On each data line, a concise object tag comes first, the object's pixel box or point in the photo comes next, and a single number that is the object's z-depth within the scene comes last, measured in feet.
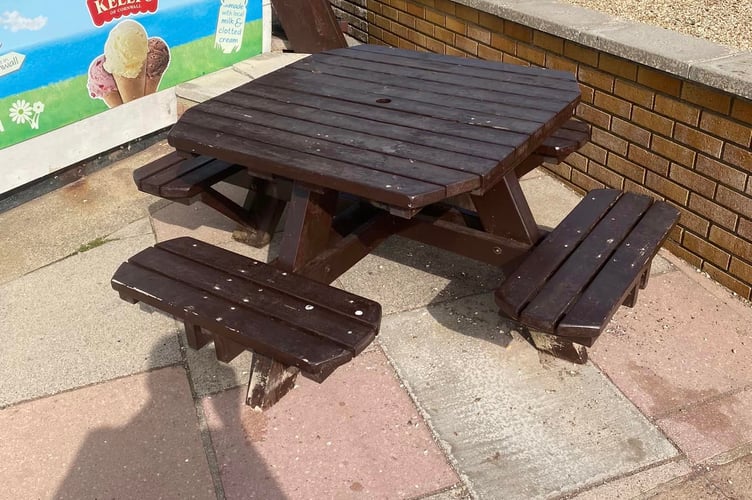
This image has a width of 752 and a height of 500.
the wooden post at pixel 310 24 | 18.19
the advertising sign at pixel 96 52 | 13.51
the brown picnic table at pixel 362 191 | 7.55
